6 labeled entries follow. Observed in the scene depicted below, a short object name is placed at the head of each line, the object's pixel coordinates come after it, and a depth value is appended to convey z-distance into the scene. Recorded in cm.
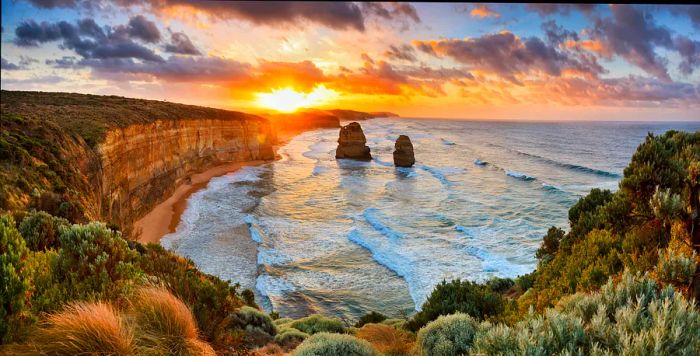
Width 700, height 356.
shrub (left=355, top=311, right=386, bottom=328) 1080
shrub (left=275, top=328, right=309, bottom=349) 745
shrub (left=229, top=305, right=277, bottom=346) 700
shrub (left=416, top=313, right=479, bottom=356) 549
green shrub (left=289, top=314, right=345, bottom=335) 890
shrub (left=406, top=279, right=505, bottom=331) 798
